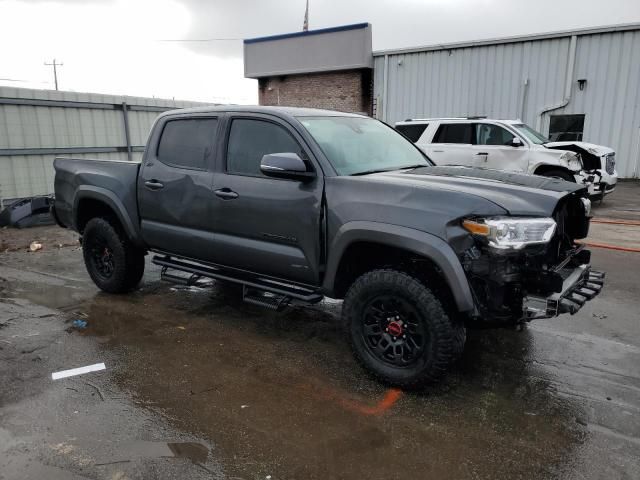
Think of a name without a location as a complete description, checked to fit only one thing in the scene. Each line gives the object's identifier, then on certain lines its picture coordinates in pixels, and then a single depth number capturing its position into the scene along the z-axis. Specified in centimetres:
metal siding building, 1587
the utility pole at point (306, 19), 3492
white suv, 1034
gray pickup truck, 305
